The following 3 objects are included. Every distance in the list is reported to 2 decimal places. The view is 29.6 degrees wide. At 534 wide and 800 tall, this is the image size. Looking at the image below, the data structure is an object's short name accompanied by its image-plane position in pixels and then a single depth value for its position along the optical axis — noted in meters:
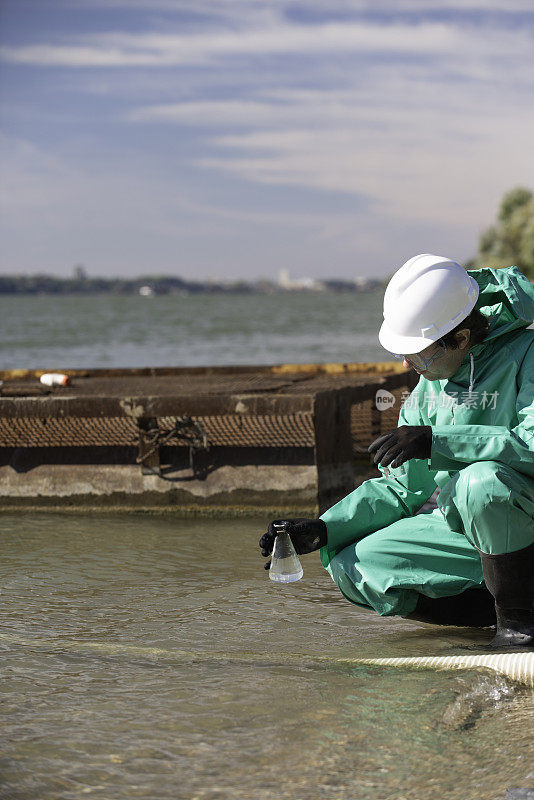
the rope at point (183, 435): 6.51
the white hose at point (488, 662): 3.30
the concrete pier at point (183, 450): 6.43
